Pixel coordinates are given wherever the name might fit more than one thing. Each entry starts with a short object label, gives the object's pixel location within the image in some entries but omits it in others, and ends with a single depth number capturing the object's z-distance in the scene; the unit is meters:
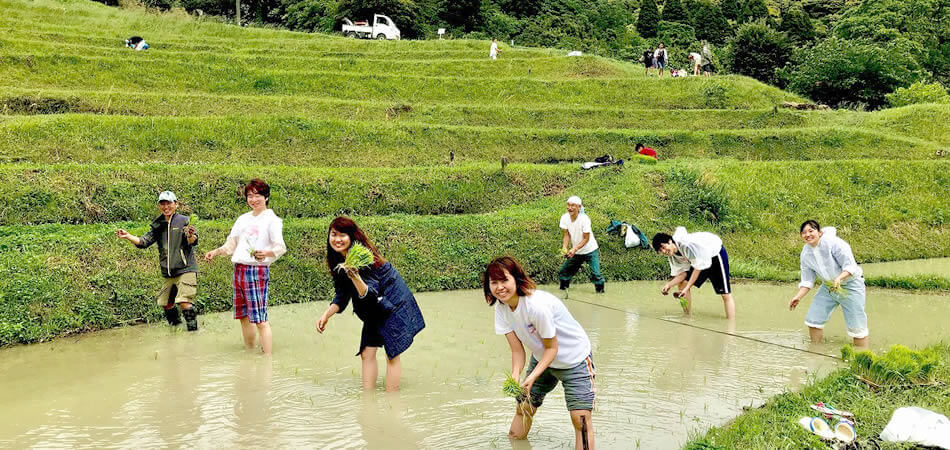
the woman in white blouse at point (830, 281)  7.81
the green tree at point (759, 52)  41.19
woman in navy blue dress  5.89
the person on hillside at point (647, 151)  17.08
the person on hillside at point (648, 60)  29.96
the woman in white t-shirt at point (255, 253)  7.05
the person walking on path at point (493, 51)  28.66
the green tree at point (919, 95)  29.22
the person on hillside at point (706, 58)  31.48
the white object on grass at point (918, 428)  4.62
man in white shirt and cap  10.52
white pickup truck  36.12
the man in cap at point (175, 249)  8.00
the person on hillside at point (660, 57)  27.93
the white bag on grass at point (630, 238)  11.67
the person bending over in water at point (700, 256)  9.00
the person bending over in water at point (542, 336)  4.59
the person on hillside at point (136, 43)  23.34
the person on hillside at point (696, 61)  29.30
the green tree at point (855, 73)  33.56
